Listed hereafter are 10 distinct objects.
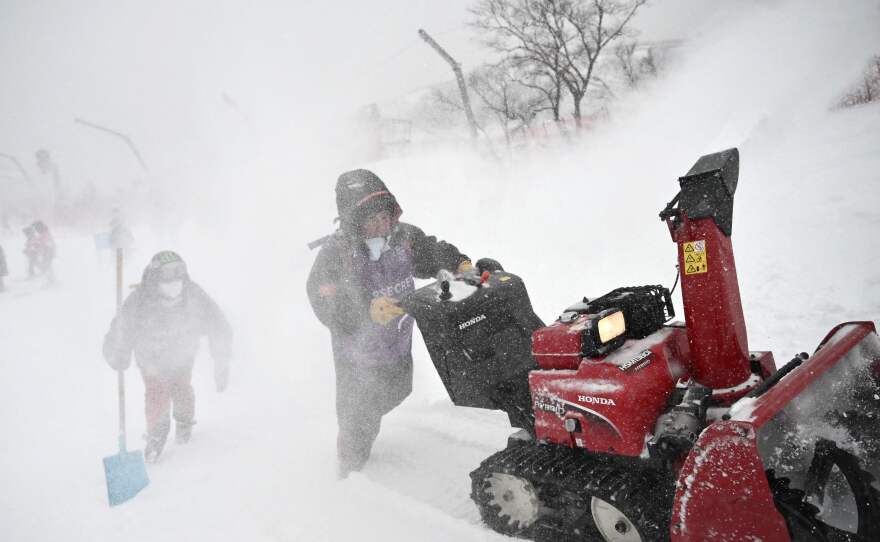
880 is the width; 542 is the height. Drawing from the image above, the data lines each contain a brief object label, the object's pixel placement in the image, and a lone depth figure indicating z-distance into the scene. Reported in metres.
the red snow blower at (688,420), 1.80
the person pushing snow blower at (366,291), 3.85
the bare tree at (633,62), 16.17
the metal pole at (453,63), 13.12
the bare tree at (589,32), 16.14
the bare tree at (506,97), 20.14
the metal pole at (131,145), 17.74
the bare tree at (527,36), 16.31
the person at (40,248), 15.96
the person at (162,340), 5.43
